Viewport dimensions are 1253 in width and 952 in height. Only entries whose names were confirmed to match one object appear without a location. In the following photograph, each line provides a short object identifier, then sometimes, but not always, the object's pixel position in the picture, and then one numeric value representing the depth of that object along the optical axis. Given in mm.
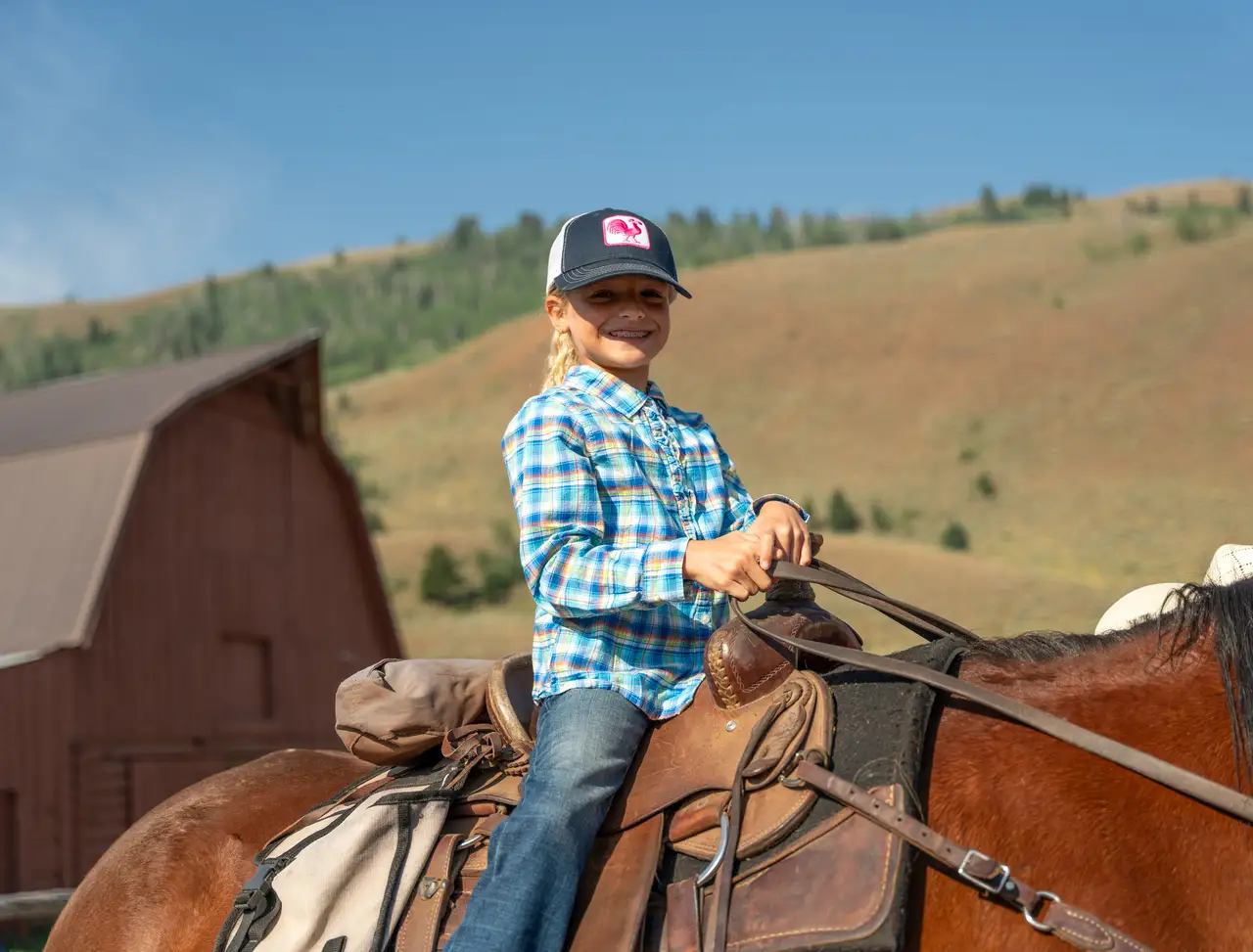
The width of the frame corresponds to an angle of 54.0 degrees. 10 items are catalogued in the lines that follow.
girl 2729
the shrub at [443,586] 39406
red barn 16172
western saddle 2637
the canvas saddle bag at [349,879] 3104
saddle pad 2418
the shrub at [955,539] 41750
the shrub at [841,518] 43469
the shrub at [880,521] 44172
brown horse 2398
